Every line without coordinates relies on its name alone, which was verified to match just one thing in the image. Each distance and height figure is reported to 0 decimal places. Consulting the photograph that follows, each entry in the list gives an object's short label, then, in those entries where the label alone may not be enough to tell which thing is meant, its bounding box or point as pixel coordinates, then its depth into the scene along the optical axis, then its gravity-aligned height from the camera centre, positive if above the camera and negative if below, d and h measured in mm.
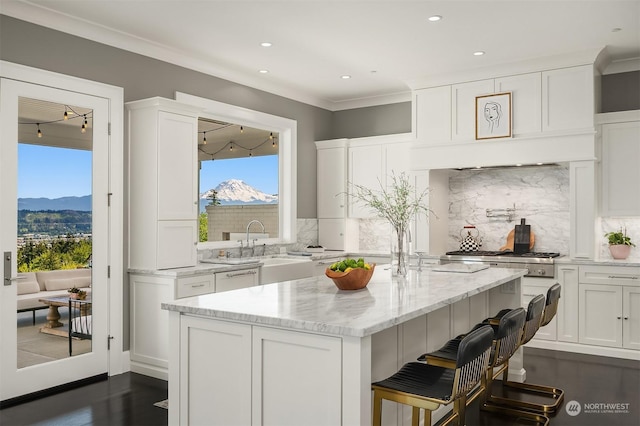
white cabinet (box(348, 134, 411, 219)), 6906 +721
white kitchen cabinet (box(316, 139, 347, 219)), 7410 +536
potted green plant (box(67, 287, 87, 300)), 4464 -636
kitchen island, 2307 -644
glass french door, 4055 -121
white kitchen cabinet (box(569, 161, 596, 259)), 5441 +96
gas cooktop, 5797 -409
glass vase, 3900 -267
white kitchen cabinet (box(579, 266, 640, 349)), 5219 -872
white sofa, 4145 -541
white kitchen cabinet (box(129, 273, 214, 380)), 4668 -848
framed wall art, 5871 +1115
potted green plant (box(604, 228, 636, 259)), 5469 -281
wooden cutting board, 6258 -266
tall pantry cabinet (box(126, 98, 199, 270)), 4809 +295
